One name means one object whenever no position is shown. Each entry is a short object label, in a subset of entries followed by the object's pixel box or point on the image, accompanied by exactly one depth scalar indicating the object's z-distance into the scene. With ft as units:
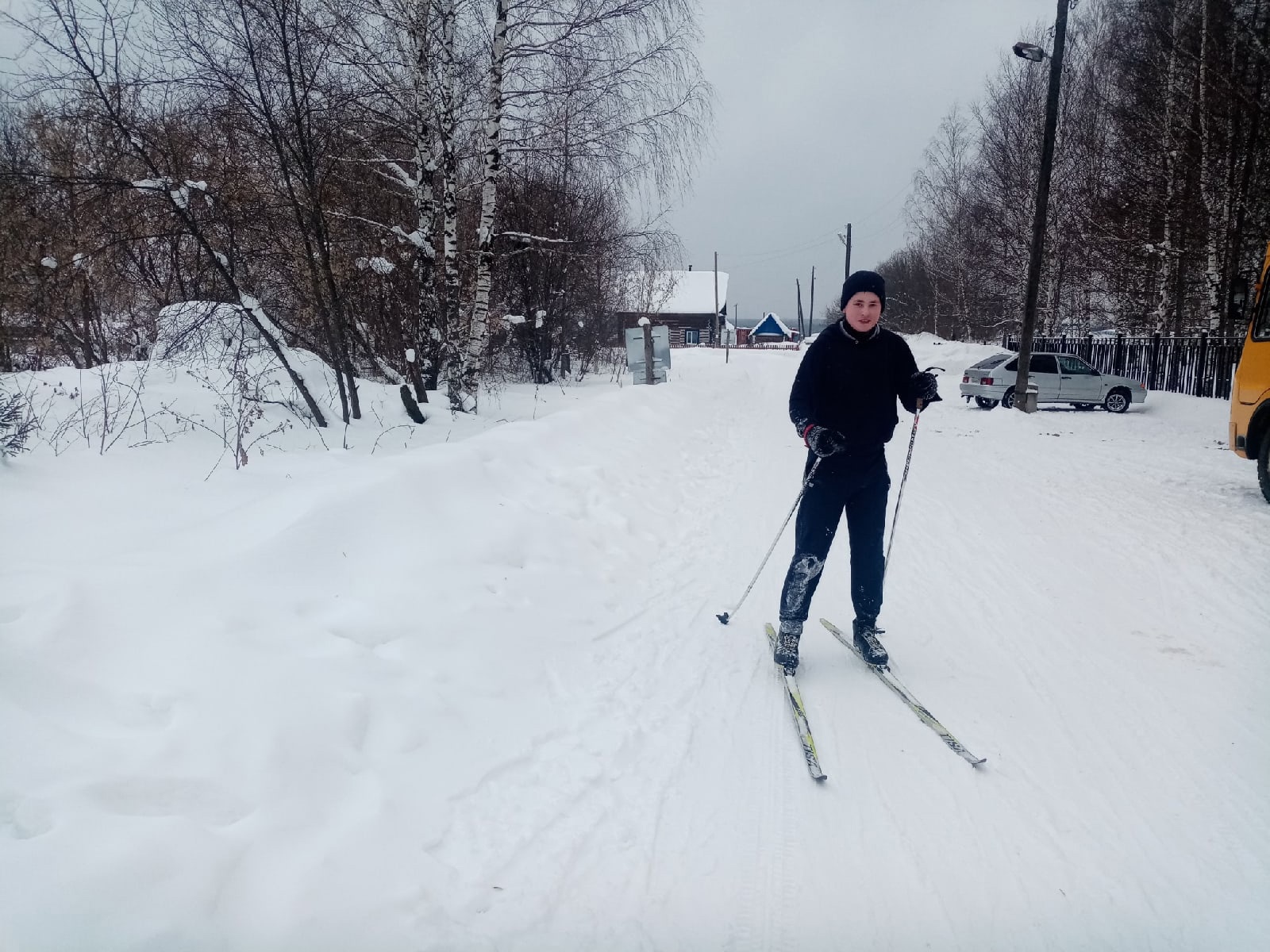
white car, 51.70
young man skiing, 11.52
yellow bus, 20.92
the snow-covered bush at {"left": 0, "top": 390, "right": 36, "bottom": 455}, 13.87
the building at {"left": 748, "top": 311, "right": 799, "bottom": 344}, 233.55
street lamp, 46.85
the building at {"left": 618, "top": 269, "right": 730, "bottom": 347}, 185.98
